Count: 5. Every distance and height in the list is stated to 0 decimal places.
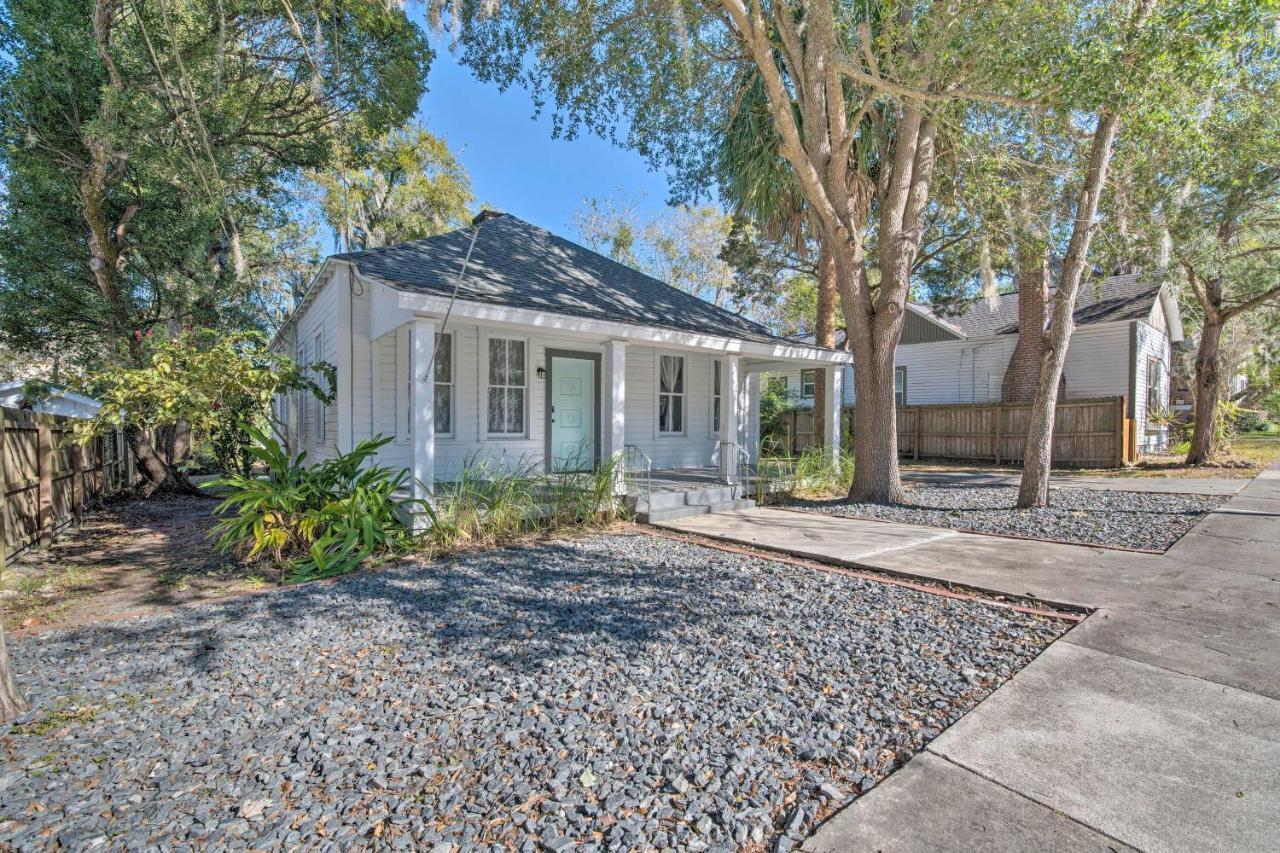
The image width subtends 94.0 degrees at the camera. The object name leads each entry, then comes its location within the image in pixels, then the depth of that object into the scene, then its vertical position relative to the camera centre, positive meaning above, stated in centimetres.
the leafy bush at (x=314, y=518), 556 -91
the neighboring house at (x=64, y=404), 1032 +37
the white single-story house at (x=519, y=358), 716 +110
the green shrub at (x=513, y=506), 629 -91
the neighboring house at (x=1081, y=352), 1686 +249
